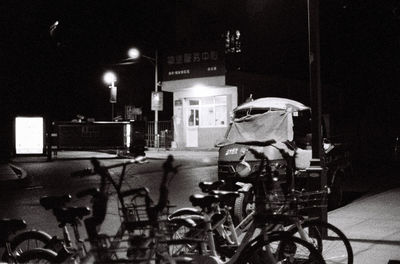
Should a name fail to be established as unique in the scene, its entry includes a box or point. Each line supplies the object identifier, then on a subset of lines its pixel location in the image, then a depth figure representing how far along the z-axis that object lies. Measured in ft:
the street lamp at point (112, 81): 127.95
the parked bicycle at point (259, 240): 15.29
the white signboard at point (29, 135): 80.89
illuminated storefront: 103.60
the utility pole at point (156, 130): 118.52
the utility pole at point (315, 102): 26.23
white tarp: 38.40
